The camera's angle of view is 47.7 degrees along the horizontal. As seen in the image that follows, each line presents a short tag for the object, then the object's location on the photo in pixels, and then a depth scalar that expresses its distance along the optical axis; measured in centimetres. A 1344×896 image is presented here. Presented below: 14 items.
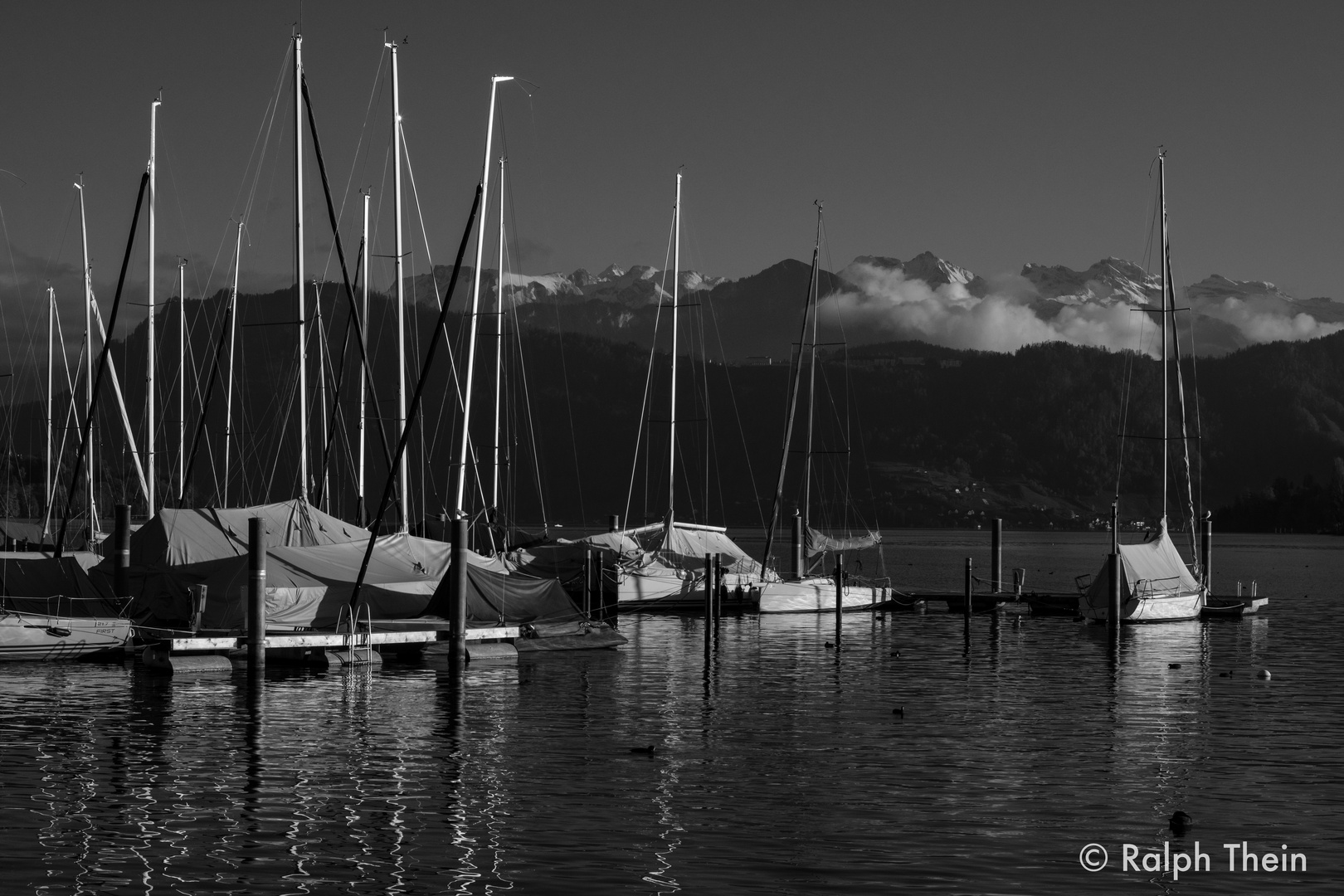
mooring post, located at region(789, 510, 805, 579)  7200
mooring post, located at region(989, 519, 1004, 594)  7631
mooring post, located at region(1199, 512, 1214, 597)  7312
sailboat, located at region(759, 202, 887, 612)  6669
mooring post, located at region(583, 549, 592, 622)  5116
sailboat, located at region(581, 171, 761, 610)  6588
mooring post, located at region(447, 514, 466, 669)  3850
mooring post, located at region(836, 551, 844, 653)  5759
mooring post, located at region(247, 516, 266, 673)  3597
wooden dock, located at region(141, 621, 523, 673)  3962
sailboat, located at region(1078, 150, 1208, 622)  6238
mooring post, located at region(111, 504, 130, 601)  4322
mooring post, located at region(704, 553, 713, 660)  5088
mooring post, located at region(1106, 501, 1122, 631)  5722
